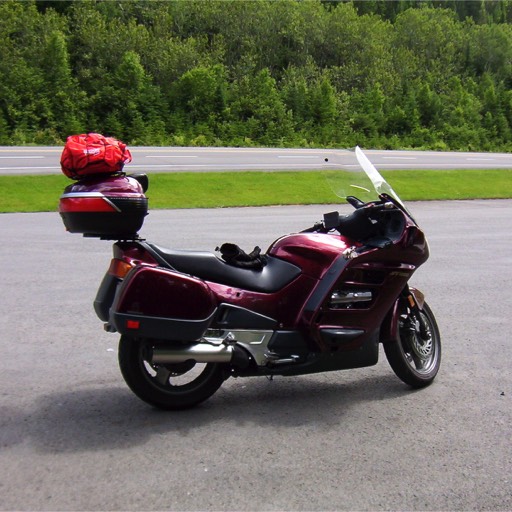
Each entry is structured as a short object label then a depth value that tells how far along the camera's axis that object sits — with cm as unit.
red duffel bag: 430
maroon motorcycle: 431
